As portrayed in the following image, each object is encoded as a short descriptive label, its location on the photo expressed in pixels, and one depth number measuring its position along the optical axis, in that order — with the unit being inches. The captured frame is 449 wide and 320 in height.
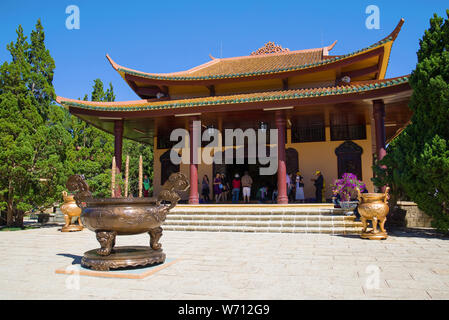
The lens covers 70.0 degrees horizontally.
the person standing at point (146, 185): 588.7
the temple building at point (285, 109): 412.8
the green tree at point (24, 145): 388.2
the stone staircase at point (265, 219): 318.3
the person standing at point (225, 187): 553.0
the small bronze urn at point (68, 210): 351.6
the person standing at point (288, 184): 492.0
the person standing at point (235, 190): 525.7
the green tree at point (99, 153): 423.0
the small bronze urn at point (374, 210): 261.3
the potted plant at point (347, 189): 327.9
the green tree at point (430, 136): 270.8
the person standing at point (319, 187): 469.4
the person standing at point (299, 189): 480.4
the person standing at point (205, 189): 550.9
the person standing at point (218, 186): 529.0
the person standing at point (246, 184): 507.8
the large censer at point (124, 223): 151.2
